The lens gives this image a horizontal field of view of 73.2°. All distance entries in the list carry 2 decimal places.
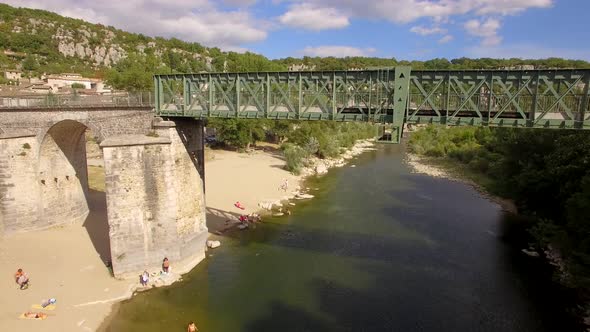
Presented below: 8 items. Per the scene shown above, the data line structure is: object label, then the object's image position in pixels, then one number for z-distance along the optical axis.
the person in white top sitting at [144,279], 16.72
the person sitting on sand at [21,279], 15.73
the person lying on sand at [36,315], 13.95
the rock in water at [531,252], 20.85
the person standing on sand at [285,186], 33.34
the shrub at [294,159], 40.66
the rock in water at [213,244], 21.17
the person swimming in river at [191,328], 13.79
